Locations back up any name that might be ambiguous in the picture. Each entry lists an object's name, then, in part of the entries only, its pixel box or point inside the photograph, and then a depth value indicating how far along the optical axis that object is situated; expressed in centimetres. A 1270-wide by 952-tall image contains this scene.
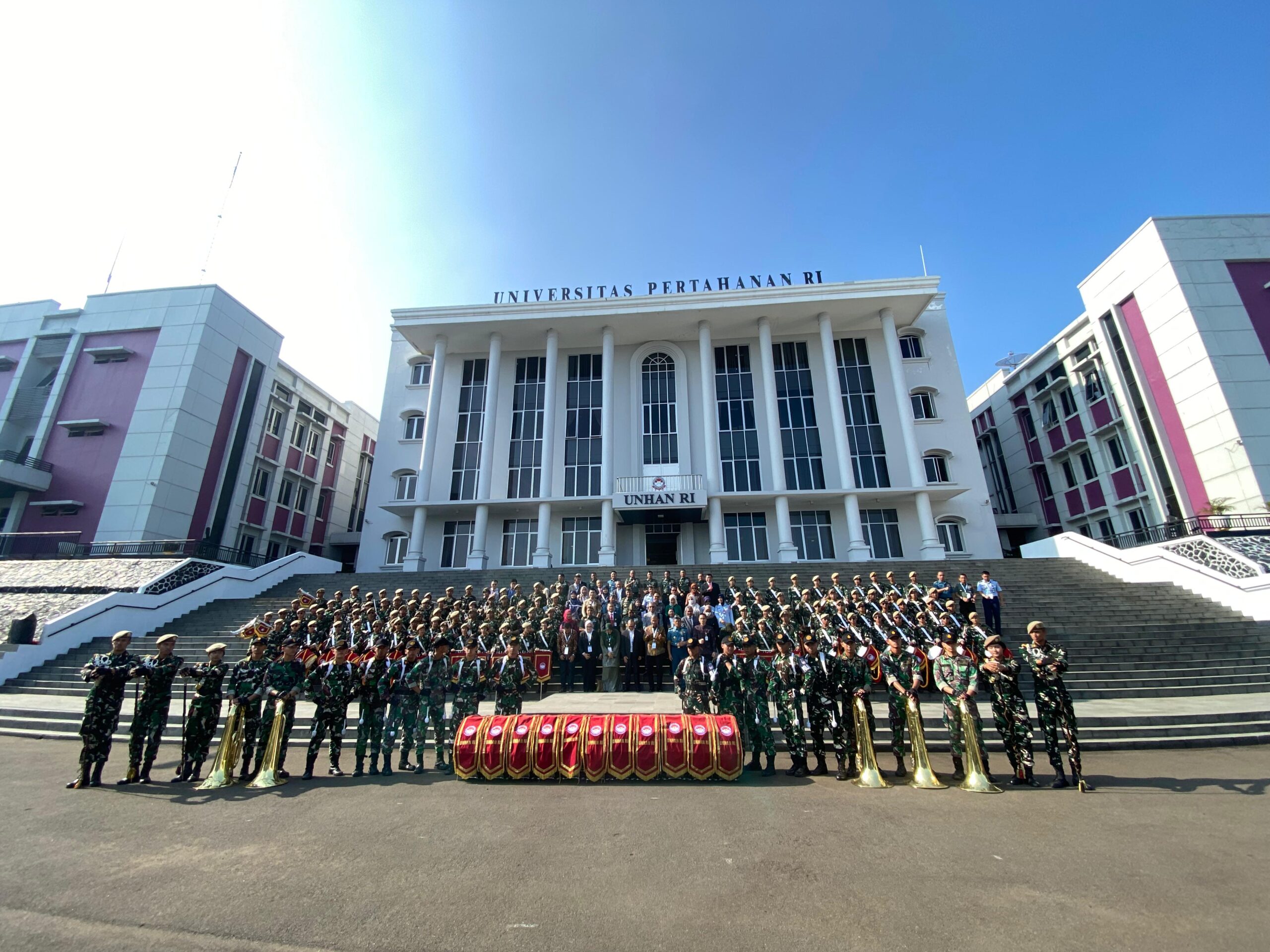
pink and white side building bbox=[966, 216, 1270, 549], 2169
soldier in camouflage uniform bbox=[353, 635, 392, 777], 738
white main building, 2528
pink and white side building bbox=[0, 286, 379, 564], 2539
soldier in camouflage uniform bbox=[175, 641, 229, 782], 714
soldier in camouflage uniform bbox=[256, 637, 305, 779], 717
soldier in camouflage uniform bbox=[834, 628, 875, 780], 699
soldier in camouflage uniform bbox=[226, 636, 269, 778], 715
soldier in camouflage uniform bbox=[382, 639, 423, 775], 758
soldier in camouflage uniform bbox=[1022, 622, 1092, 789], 641
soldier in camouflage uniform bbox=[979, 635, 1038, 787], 657
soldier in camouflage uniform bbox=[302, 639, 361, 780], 745
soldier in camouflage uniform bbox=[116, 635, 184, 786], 703
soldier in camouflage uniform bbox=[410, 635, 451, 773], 772
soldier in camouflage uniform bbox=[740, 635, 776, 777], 731
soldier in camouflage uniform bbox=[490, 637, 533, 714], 834
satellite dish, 4106
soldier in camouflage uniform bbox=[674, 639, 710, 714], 809
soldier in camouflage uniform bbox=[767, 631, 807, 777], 716
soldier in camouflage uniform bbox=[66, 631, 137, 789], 682
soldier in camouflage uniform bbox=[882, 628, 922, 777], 702
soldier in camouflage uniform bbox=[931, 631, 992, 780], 664
